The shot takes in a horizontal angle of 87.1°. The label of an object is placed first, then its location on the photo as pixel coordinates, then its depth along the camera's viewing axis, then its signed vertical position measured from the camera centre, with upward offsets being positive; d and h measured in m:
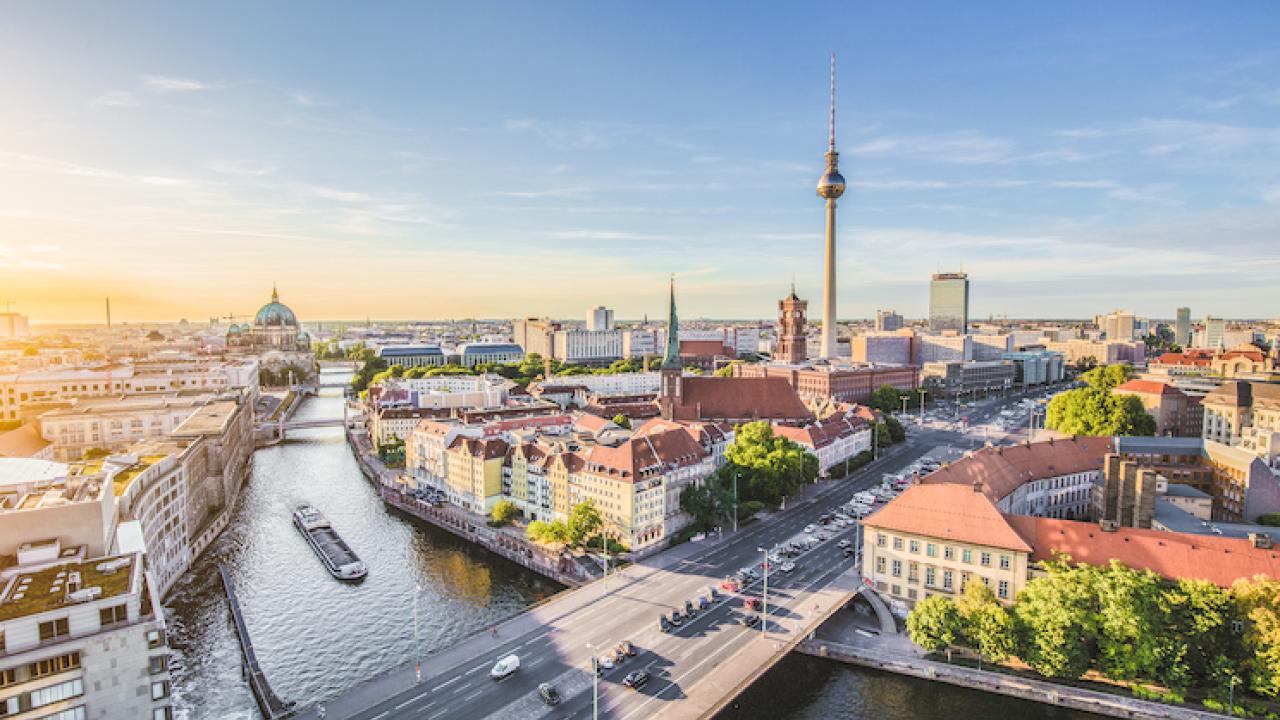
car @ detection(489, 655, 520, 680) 39.41 -20.57
